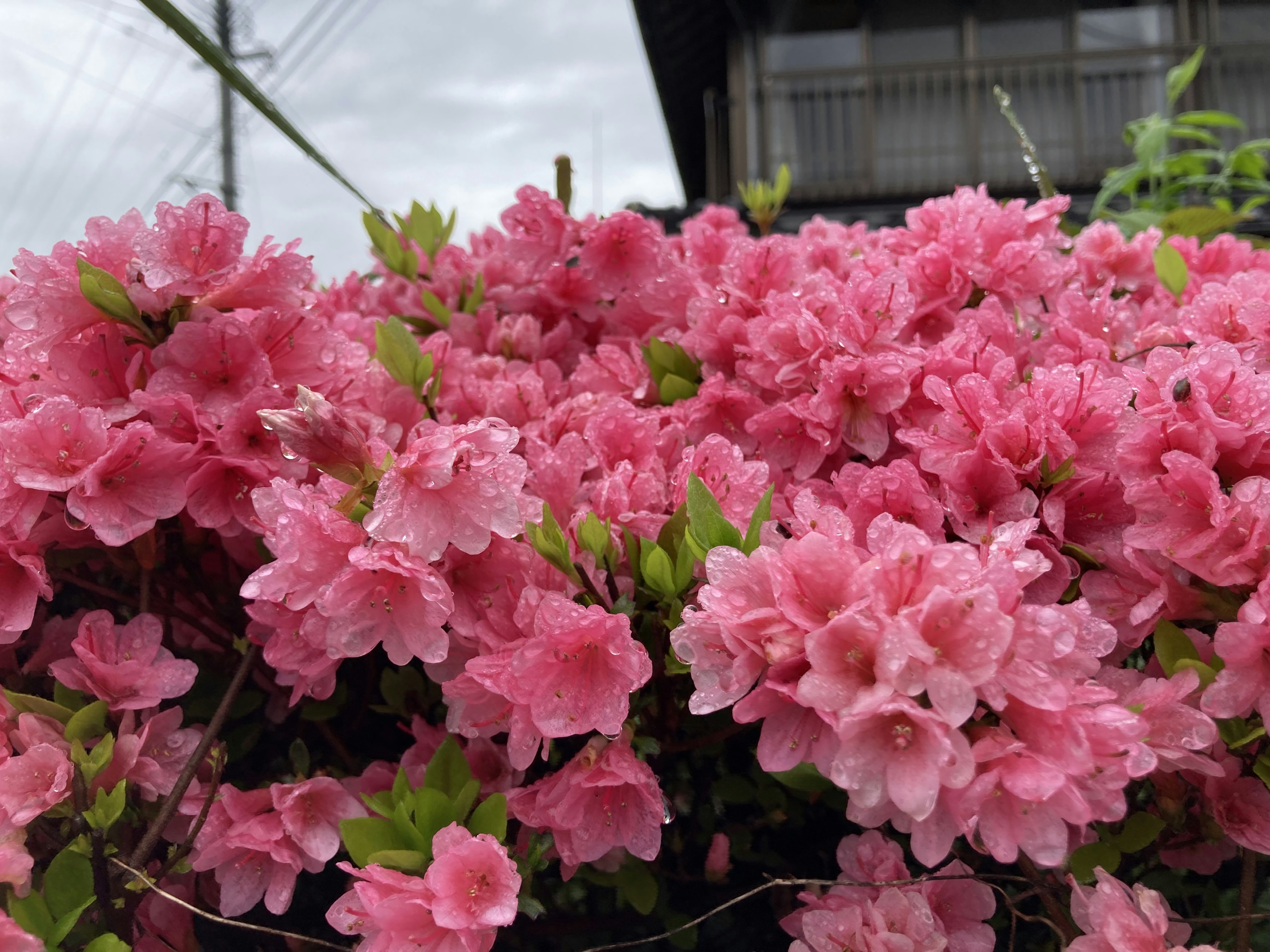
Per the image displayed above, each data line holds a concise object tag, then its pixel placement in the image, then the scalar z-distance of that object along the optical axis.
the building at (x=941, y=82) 7.32
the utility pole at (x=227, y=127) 11.55
